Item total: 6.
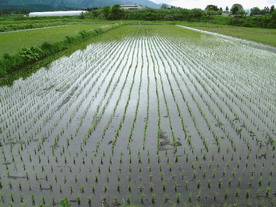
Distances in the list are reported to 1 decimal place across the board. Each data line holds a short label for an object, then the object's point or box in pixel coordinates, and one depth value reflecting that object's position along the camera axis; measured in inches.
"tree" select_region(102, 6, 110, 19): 2426.4
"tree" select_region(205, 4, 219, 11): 3636.8
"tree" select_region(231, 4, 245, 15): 2661.9
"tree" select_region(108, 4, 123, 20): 2369.6
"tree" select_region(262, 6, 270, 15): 2761.3
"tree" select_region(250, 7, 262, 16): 2762.8
